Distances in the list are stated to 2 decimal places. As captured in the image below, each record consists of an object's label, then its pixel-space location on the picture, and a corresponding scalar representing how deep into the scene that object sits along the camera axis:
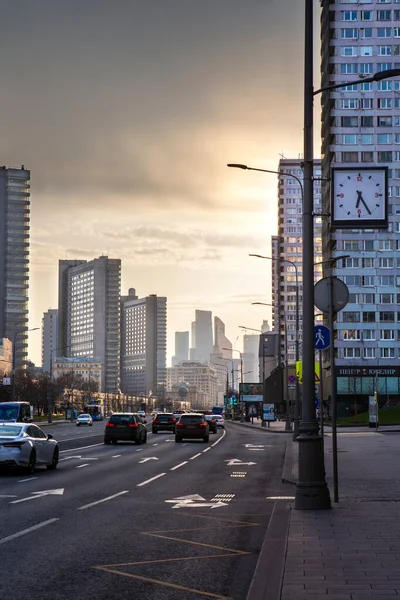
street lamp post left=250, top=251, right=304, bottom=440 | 41.64
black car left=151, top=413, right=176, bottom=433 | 65.69
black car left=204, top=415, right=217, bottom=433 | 66.35
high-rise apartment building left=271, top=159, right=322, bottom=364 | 185.12
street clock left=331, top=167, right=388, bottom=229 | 15.29
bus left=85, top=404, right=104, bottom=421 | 133.00
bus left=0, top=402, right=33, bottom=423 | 58.97
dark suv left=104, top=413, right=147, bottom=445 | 43.31
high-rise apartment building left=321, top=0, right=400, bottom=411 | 109.19
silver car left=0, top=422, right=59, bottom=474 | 23.64
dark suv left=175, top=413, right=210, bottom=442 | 46.94
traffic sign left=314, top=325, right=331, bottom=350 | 21.39
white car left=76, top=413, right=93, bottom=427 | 96.94
